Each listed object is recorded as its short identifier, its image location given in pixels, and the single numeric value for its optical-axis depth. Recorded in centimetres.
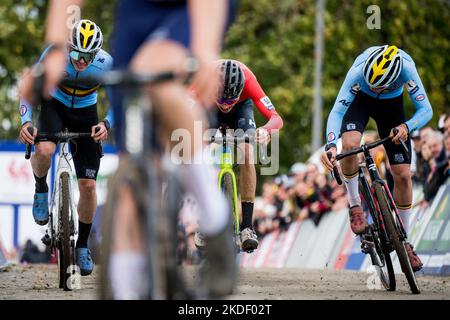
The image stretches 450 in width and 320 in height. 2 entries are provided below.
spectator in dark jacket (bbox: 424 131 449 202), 1430
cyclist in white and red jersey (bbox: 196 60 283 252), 1088
